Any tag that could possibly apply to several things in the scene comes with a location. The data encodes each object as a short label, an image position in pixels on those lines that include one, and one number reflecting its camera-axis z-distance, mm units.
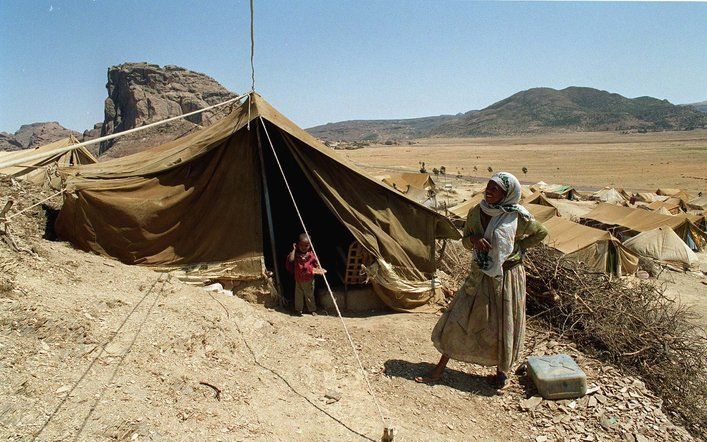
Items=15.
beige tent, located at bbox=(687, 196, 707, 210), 22269
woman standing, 4039
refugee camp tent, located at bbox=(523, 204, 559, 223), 15320
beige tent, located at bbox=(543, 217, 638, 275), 11984
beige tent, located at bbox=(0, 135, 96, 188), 7447
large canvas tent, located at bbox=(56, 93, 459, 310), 5738
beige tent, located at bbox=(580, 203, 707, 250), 15609
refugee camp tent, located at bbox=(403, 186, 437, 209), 18300
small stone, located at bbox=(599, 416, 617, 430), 3979
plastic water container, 4258
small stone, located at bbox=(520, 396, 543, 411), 4191
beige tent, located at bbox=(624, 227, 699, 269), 14102
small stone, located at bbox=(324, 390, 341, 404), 4062
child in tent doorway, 6059
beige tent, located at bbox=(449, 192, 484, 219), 16688
